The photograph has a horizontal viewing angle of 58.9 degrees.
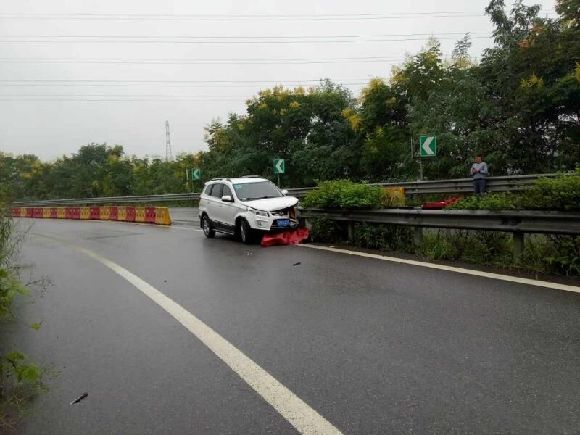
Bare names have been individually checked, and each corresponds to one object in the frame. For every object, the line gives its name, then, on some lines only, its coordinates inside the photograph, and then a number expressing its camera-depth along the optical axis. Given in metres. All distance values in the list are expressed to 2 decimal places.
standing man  16.80
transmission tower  50.95
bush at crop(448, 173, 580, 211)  6.62
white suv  12.05
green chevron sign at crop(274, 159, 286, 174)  25.78
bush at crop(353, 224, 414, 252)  9.73
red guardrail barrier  21.56
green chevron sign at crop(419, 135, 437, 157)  18.20
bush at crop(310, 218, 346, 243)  11.46
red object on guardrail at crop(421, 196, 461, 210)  9.95
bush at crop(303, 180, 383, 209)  10.29
